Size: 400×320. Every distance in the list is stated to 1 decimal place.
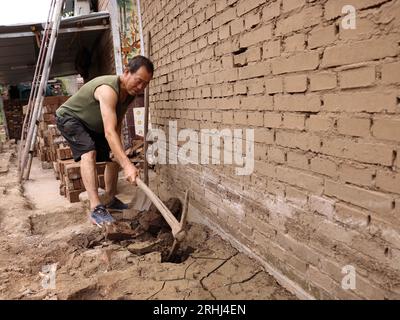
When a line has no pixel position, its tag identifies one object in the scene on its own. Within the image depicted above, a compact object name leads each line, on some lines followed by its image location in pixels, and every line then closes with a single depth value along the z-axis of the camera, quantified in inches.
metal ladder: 251.6
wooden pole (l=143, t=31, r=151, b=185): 174.9
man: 127.3
